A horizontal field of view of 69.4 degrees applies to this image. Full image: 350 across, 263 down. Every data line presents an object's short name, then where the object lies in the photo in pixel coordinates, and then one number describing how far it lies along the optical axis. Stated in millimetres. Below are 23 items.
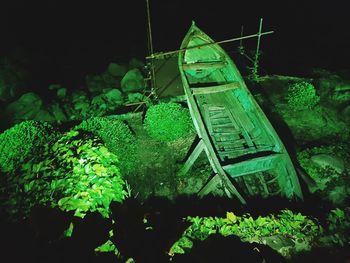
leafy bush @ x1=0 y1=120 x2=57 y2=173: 5149
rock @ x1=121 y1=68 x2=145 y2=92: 10919
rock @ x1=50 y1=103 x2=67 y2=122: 9977
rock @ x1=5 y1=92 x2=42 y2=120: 9945
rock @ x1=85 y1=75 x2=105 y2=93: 11500
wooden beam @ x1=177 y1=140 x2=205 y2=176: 6564
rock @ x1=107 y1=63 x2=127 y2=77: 12023
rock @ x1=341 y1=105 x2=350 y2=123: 8844
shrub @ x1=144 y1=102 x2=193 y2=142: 8234
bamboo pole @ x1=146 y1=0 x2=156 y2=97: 9659
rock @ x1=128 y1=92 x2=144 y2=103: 10281
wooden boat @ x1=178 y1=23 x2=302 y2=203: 5926
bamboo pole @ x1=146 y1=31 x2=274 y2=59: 8163
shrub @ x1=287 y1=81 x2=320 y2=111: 9031
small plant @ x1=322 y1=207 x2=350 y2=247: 4535
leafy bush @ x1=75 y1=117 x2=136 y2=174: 7453
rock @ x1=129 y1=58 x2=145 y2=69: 12188
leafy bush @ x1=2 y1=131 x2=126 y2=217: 3984
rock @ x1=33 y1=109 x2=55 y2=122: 9805
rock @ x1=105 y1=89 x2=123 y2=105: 10516
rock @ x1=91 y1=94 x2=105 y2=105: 10469
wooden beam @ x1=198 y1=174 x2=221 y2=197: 5919
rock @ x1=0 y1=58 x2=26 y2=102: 10508
